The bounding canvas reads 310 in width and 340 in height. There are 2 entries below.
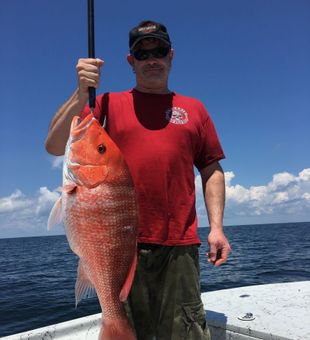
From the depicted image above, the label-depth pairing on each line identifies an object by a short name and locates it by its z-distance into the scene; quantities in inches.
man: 108.3
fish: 81.7
